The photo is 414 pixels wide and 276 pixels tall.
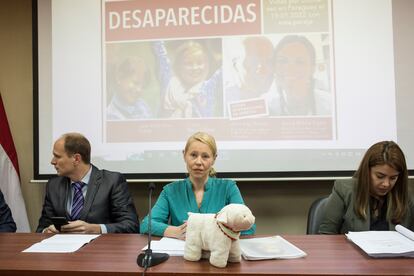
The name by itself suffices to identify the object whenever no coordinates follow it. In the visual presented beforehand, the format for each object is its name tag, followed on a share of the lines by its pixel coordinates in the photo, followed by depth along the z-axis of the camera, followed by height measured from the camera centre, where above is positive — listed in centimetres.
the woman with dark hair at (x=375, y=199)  185 -30
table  120 -41
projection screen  269 +46
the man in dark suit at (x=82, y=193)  220 -28
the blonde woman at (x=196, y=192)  191 -25
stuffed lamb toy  126 -31
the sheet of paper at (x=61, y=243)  149 -41
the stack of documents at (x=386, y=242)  133 -40
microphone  126 -39
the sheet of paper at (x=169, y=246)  143 -41
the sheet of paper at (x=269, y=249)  134 -41
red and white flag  297 -25
